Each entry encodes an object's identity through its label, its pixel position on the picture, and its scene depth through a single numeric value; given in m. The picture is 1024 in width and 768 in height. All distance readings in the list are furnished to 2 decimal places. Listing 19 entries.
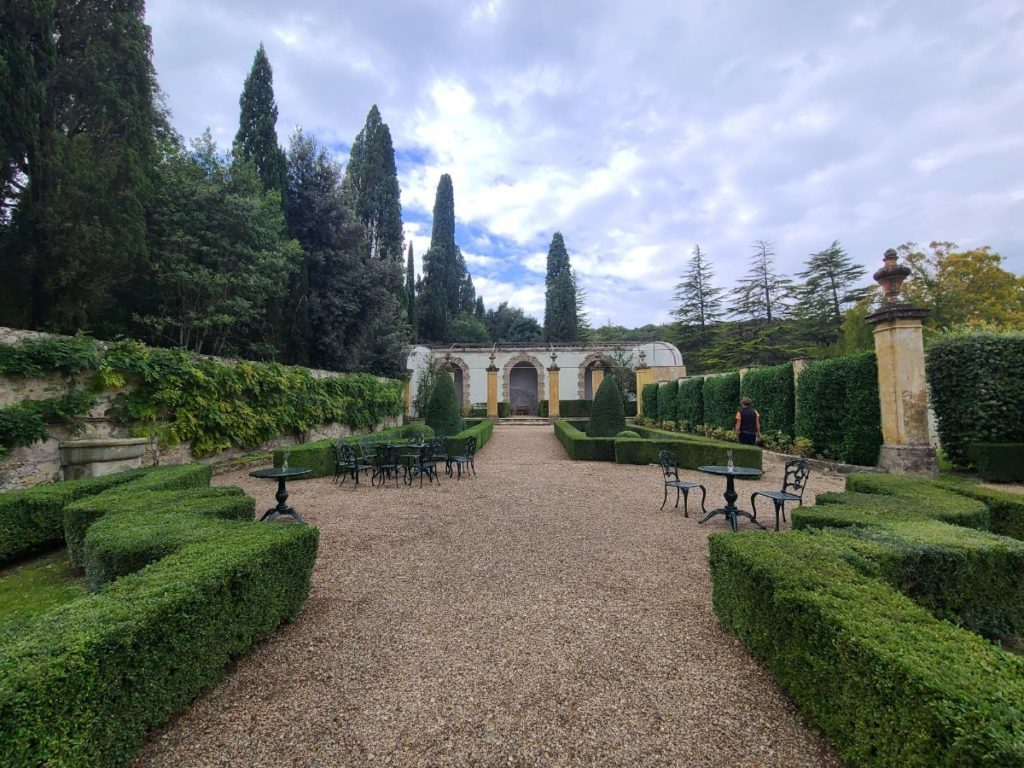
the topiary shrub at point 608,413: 12.29
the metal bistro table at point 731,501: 4.94
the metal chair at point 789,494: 4.57
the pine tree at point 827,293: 26.14
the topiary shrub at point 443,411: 12.66
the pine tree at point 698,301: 31.62
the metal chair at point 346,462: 7.32
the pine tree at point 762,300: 28.91
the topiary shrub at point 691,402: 14.23
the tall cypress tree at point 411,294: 29.38
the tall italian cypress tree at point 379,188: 24.55
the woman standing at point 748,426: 8.37
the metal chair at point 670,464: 5.40
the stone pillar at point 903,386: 6.96
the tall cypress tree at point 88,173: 8.75
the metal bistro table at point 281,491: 5.00
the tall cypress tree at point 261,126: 14.29
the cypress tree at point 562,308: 36.12
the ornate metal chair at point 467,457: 8.25
